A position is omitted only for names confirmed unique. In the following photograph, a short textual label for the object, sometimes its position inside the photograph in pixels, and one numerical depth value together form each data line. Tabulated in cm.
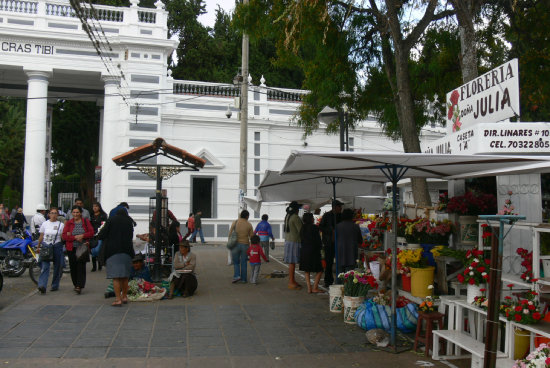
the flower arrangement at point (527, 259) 557
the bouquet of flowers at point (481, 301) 566
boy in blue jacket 1633
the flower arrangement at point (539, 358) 428
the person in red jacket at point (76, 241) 1002
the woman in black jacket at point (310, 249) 1016
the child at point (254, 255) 1156
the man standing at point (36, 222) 1566
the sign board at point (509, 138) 629
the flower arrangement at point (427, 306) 632
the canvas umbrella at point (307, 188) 1039
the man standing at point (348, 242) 951
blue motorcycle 1216
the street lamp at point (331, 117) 1110
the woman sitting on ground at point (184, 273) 985
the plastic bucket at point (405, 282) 736
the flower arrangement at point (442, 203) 780
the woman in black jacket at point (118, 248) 881
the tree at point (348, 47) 973
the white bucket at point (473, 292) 580
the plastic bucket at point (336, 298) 857
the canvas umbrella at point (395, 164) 562
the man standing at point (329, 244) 1095
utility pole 1608
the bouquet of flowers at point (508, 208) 646
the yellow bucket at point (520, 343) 517
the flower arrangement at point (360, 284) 784
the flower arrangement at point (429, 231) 727
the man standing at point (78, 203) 1153
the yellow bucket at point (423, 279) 700
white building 2031
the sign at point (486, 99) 655
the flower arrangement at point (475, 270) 577
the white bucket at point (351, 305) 780
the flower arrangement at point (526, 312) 492
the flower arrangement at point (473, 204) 701
